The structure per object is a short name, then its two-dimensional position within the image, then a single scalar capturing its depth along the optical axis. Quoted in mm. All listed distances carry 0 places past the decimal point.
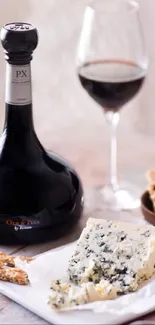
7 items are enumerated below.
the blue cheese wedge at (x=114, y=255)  867
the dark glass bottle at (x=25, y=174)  929
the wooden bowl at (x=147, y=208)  1020
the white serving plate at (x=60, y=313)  818
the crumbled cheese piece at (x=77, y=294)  827
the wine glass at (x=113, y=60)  1075
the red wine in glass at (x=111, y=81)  1076
